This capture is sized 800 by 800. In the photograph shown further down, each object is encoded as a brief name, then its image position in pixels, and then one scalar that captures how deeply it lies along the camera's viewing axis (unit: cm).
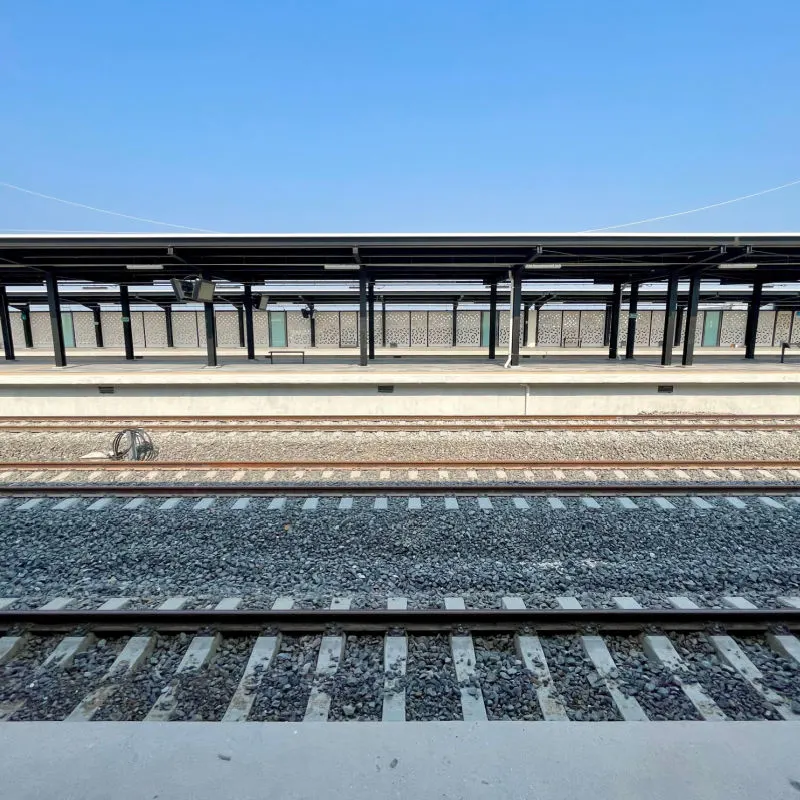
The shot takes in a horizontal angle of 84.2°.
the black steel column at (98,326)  2511
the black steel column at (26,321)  2694
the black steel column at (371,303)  1880
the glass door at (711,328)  3030
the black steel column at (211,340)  1538
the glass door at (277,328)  3039
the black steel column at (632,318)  1785
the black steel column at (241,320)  2469
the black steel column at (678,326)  2568
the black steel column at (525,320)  2581
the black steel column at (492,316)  1764
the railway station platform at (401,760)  197
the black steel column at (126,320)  1748
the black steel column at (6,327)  2003
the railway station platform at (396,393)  1256
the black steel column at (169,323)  2764
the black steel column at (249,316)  1750
